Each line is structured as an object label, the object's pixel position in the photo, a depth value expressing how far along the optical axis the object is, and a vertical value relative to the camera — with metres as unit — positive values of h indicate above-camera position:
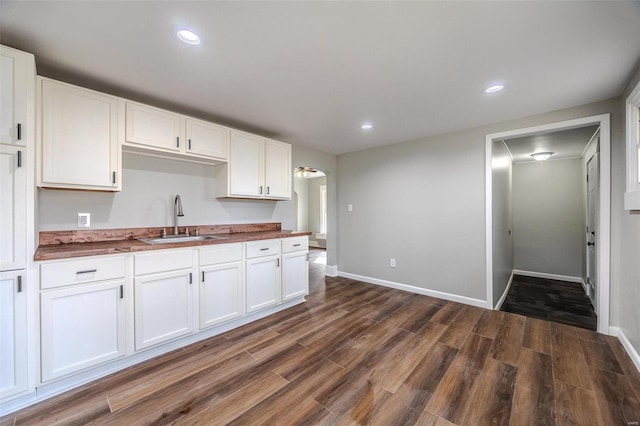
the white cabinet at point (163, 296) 2.06 -0.71
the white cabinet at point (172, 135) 2.26 +0.77
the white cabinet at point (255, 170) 3.00 +0.54
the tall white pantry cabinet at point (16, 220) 1.54 -0.04
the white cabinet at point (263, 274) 2.83 -0.70
